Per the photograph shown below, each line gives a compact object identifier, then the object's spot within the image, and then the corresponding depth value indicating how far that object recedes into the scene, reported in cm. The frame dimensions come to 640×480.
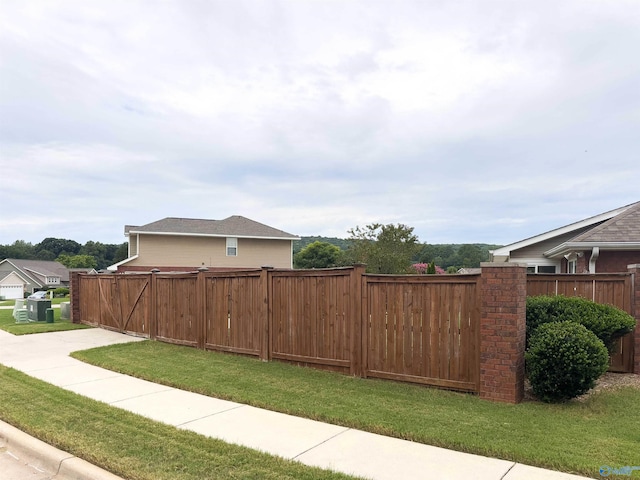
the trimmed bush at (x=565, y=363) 542
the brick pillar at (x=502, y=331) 571
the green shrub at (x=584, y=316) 644
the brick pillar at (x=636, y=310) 728
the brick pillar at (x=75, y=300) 1645
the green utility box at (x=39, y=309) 1689
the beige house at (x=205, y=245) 3256
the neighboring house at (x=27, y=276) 5591
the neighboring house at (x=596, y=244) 1224
